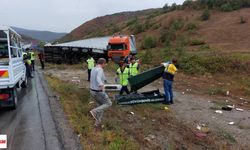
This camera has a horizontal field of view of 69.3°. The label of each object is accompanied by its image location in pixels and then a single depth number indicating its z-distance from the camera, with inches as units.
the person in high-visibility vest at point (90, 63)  379.9
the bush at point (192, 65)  428.1
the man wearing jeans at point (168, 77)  249.7
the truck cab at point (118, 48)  580.3
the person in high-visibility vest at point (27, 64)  371.5
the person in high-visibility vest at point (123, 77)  260.5
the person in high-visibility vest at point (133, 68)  267.6
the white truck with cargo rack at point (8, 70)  193.4
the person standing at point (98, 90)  169.0
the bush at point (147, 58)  550.3
